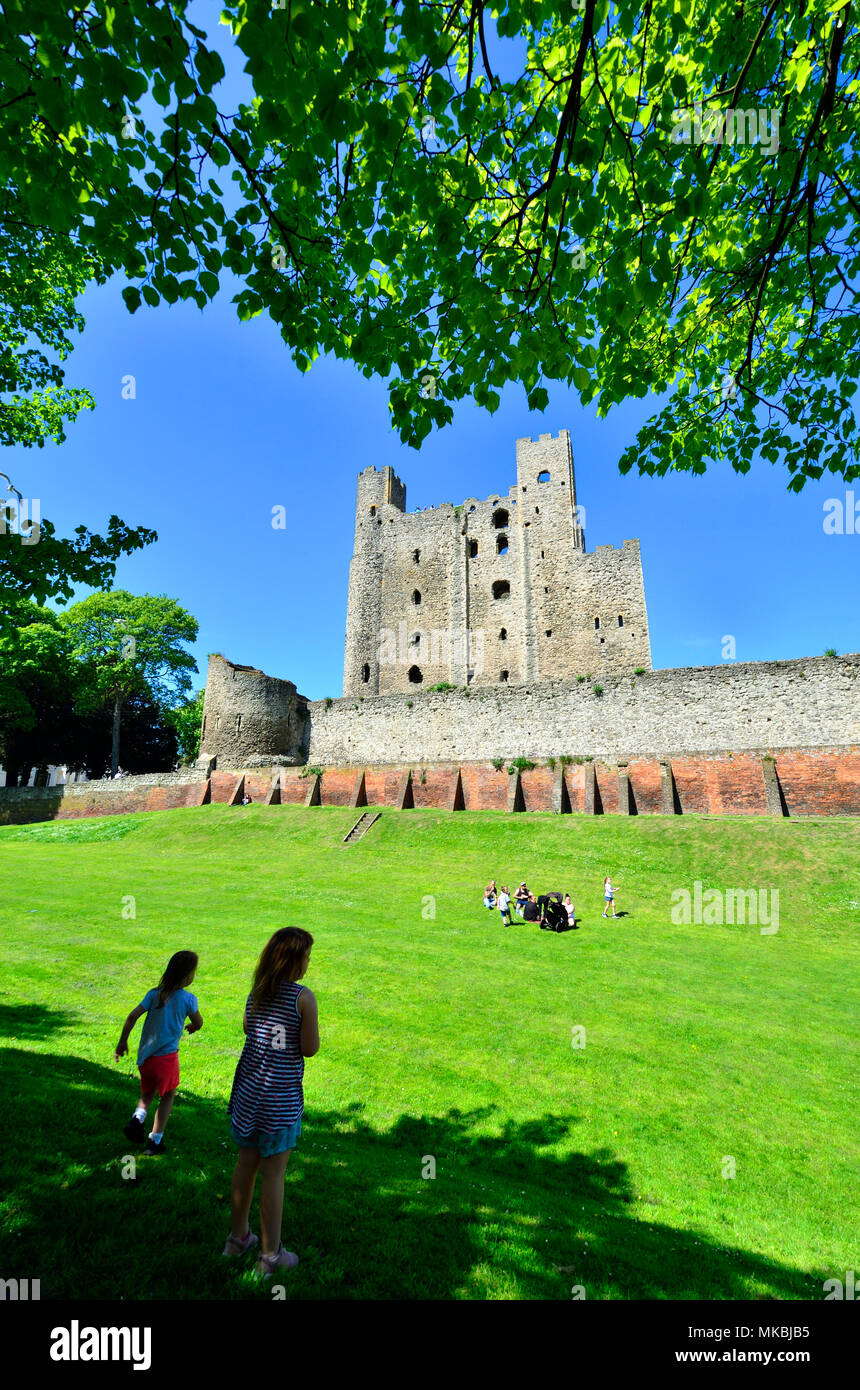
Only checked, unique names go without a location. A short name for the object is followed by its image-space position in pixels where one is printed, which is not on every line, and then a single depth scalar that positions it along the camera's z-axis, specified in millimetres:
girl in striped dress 3379
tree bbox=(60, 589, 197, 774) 44812
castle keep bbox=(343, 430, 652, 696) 39438
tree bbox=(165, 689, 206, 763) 53469
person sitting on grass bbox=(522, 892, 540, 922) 16312
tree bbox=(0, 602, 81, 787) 39469
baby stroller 15445
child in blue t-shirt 4695
